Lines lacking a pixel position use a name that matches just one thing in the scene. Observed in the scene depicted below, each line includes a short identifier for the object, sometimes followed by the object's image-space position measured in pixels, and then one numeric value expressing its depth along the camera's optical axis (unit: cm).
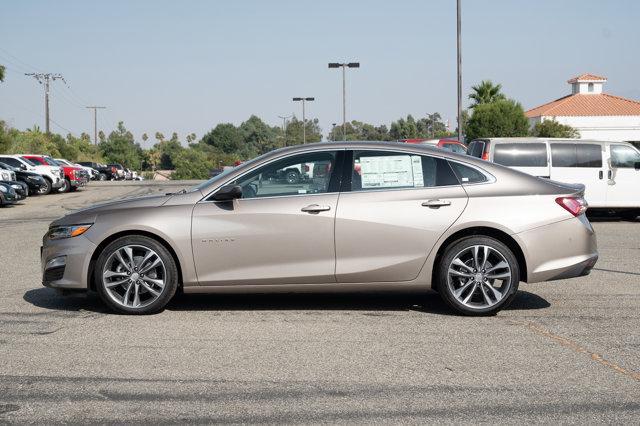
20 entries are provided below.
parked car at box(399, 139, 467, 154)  2603
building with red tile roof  6594
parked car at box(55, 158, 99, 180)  6130
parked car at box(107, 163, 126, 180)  7600
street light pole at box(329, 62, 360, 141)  5119
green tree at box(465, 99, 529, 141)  5194
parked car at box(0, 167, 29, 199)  2614
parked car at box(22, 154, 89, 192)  3644
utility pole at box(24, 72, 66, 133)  7562
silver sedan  746
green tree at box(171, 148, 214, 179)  10162
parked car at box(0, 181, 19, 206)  2520
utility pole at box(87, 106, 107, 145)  11062
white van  1692
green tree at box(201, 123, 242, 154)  14688
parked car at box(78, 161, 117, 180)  7081
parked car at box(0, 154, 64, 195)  3462
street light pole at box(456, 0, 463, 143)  3341
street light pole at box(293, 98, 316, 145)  6594
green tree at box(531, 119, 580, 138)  6028
